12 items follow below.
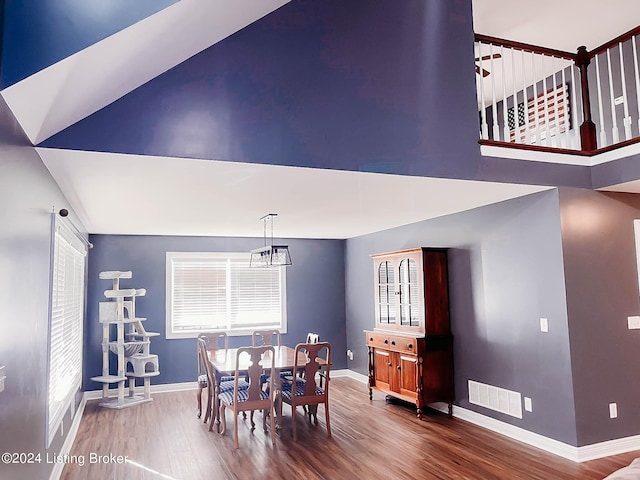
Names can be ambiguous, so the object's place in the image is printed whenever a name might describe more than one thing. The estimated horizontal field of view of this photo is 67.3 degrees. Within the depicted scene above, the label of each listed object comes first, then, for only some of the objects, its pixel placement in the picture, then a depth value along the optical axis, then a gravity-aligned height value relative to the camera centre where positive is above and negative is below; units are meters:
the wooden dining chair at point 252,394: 4.54 -0.97
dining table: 4.76 -0.72
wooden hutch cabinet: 5.38 -0.51
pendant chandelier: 5.26 +0.44
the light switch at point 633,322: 4.40 -0.35
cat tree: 6.23 -0.62
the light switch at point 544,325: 4.35 -0.35
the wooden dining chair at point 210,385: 5.03 -0.98
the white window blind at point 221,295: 7.30 +0.01
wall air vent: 4.62 -1.11
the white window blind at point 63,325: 3.36 -0.21
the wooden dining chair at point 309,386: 4.80 -0.94
